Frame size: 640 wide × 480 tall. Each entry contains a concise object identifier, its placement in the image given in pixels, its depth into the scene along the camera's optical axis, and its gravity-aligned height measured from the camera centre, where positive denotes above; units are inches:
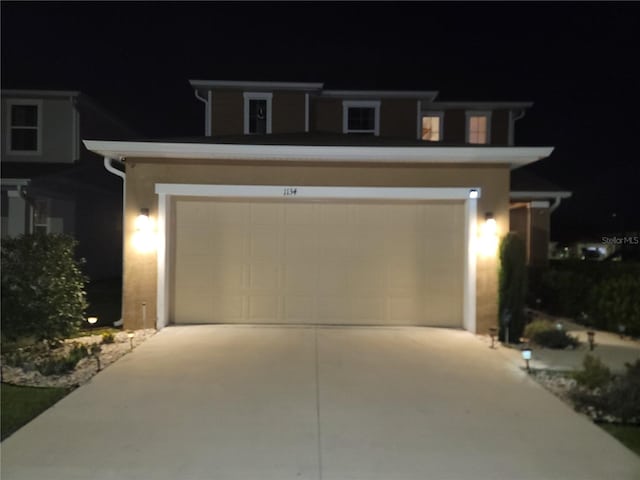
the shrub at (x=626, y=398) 211.8 -58.7
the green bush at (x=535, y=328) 345.9 -52.7
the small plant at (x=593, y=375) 239.0 -55.8
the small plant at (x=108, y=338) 330.6 -59.4
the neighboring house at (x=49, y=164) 592.1 +80.9
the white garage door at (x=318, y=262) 376.5 -15.1
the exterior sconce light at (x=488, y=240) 361.4 +1.4
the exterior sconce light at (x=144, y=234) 358.9 +1.9
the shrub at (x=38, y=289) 296.0 -28.7
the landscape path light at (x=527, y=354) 271.9 -53.6
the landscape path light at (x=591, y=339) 331.4 -55.8
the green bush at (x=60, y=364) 261.3 -60.1
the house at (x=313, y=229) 359.9 +6.6
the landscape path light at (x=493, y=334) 326.3 -53.8
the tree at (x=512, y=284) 329.7 -24.3
